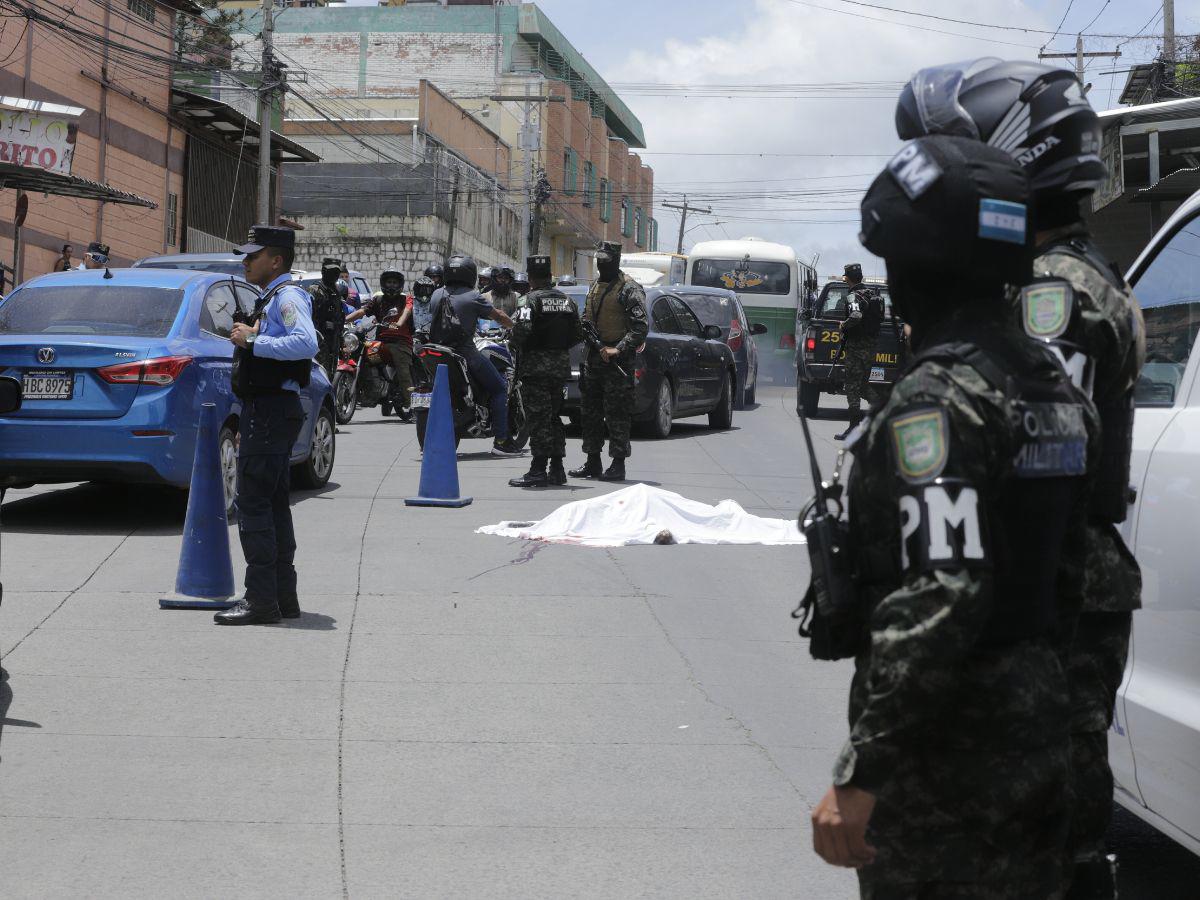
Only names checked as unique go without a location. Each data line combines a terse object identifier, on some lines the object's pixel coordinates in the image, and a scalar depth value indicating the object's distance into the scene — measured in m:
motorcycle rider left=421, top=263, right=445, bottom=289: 17.92
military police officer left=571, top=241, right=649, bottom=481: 13.41
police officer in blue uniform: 7.62
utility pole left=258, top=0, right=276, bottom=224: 34.38
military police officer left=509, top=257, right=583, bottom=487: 13.14
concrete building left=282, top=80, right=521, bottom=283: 50.94
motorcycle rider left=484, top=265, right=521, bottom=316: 17.00
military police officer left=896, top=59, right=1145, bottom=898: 2.98
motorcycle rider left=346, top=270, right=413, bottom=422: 18.97
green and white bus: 34.81
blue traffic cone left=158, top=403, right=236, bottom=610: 8.18
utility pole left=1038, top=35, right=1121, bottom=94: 47.38
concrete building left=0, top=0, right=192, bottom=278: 27.86
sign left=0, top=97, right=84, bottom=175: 21.48
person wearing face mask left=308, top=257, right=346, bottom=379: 18.11
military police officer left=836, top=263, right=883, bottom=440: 19.22
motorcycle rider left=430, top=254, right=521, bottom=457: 14.70
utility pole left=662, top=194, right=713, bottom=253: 98.06
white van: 3.77
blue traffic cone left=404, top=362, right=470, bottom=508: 11.79
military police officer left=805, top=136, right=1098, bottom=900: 2.33
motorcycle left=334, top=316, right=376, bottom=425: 18.56
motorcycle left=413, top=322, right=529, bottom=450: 14.68
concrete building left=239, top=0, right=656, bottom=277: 72.50
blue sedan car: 10.20
